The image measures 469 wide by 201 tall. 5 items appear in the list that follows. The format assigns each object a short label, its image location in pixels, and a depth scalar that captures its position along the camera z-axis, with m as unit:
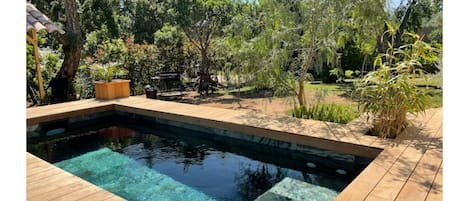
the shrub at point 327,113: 5.59
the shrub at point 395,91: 4.05
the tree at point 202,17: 10.02
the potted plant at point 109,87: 7.46
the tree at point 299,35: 5.51
